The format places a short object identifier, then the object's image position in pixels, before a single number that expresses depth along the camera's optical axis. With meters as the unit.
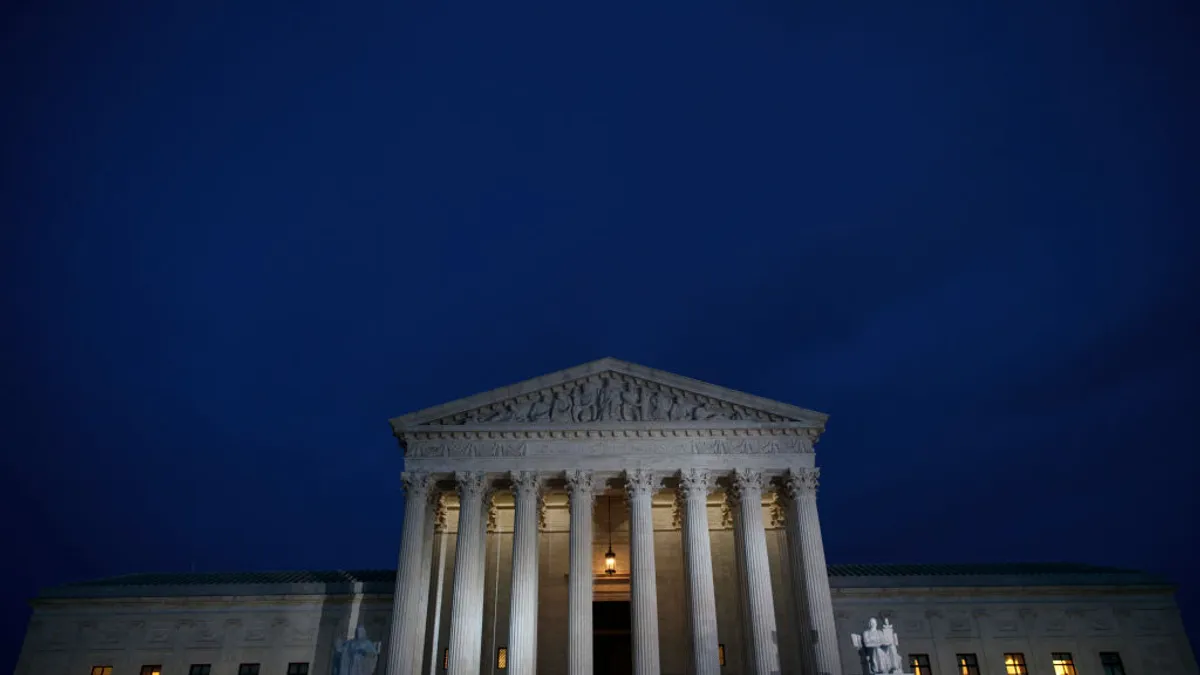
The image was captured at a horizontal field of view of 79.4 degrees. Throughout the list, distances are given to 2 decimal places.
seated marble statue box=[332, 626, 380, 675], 18.98
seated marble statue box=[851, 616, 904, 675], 25.91
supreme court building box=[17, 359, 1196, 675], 31.69
